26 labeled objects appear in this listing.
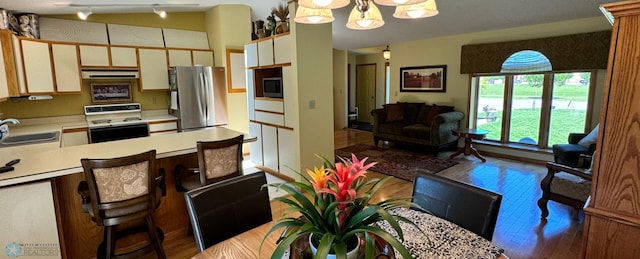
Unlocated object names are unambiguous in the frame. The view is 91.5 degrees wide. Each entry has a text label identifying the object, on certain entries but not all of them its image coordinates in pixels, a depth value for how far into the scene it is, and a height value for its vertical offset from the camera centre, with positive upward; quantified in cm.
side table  492 -80
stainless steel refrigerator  465 -9
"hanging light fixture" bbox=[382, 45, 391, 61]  716 +76
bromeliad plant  87 -37
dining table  119 -62
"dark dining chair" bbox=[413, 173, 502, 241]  138 -55
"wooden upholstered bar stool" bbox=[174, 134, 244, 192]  228 -57
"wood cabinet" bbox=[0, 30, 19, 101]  290 +26
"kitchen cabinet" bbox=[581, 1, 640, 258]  115 -27
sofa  524 -68
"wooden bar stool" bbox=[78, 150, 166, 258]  183 -62
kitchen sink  317 -50
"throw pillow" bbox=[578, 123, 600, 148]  371 -66
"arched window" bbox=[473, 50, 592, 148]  462 -26
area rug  454 -119
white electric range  421 -44
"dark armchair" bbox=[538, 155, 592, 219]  273 -92
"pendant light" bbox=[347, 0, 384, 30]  196 +44
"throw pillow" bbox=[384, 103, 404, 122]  615 -51
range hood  432 +24
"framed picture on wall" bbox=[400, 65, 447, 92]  598 +17
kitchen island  186 -65
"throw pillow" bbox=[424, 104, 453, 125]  566 -44
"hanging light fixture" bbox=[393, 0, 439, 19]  171 +43
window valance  414 +50
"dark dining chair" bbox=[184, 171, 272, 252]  140 -57
